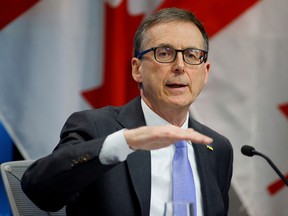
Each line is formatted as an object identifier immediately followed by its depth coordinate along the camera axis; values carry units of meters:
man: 3.77
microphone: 3.95
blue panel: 4.34
